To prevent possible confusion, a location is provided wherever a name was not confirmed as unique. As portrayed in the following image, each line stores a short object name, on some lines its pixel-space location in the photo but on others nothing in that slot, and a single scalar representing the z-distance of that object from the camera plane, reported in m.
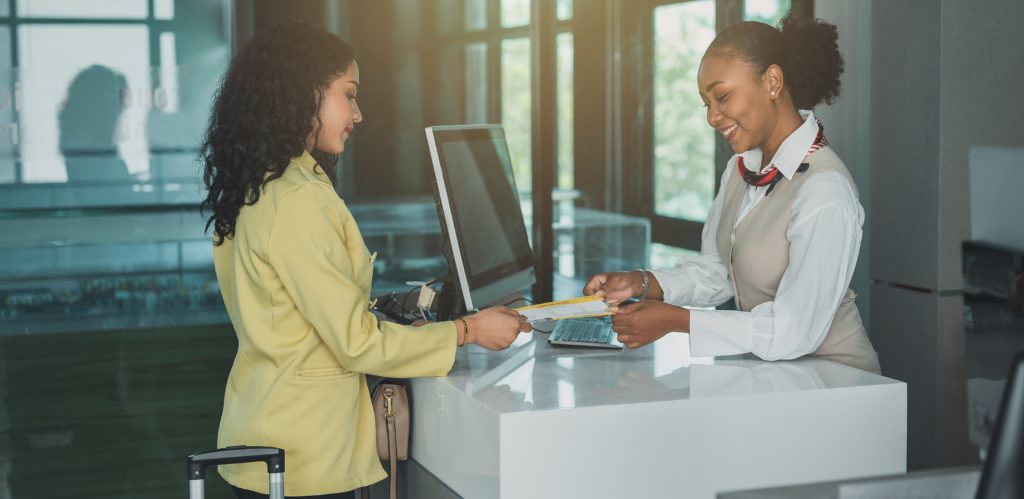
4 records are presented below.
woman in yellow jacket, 2.09
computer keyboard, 2.72
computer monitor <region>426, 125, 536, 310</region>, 2.81
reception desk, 2.07
